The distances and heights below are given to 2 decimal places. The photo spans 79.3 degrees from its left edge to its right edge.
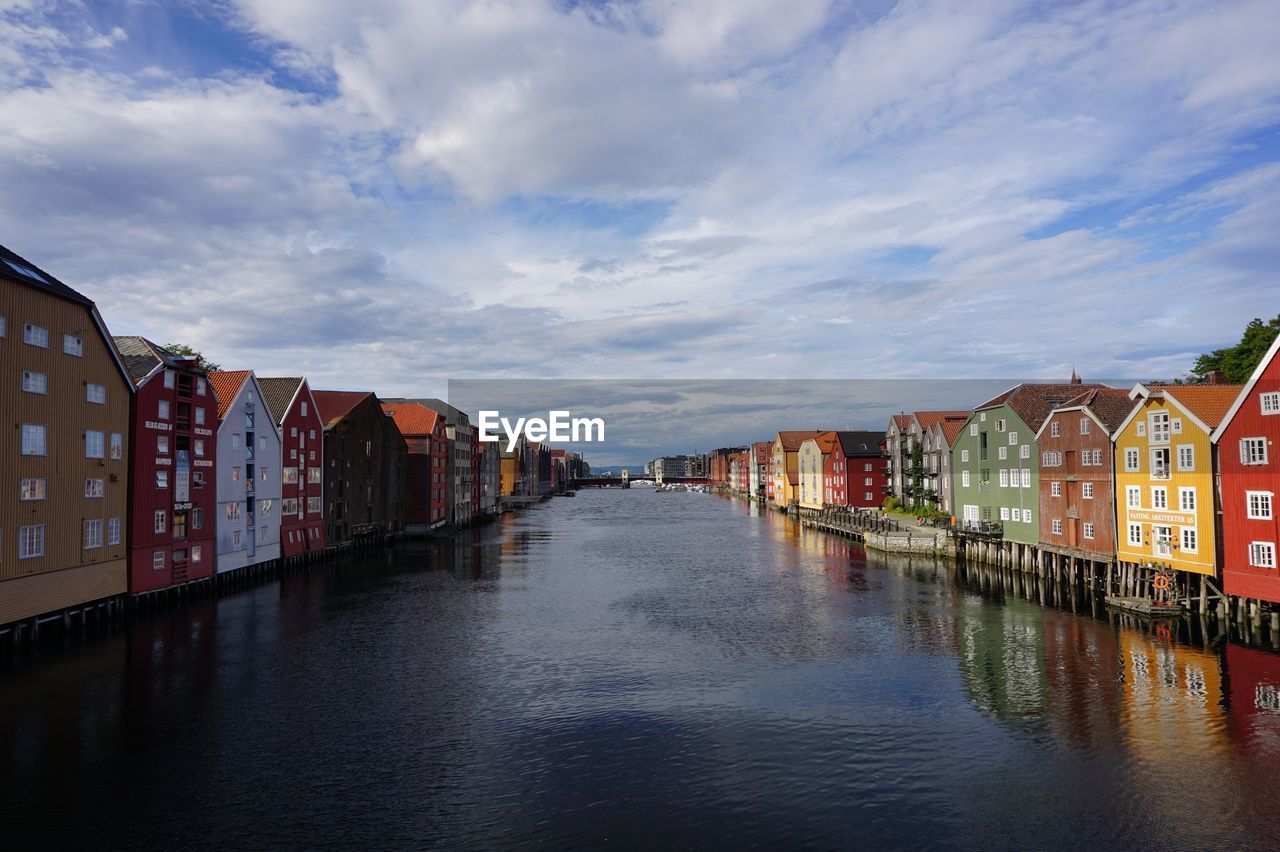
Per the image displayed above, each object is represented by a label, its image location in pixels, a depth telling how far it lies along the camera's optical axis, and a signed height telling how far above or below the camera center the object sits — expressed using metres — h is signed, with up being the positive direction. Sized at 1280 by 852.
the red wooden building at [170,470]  46.16 -0.12
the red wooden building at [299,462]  67.94 +0.33
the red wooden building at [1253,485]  37.38 -1.87
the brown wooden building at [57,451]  35.78 +1.00
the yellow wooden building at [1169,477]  42.66 -1.66
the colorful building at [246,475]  57.12 -0.64
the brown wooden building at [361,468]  78.81 -0.39
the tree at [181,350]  80.36 +12.66
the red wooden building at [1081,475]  52.66 -1.74
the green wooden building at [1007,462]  63.69 -0.85
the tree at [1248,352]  67.88 +8.71
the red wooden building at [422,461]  101.38 +0.32
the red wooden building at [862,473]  119.62 -2.82
